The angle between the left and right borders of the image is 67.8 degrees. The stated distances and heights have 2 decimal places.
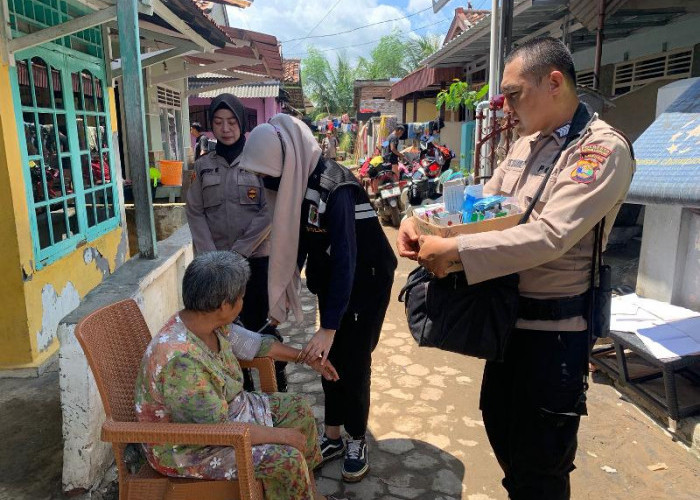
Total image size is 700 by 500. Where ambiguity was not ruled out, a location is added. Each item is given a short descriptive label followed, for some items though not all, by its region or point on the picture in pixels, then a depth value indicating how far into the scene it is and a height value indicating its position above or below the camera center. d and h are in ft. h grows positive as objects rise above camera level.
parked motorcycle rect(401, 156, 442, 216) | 28.25 -2.24
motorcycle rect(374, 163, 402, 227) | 30.09 -2.92
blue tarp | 8.82 -0.25
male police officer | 4.84 -1.03
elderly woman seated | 5.50 -2.55
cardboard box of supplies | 5.04 -0.79
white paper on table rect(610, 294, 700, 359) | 9.82 -3.71
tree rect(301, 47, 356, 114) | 147.74 +16.78
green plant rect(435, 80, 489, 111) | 26.84 +2.51
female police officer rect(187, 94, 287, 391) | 9.71 -1.15
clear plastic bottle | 5.32 -0.60
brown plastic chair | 5.26 -2.83
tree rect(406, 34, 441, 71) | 123.44 +23.51
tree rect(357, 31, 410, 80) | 154.31 +25.31
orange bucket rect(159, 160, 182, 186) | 24.91 -1.22
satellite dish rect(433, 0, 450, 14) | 19.05 +5.09
